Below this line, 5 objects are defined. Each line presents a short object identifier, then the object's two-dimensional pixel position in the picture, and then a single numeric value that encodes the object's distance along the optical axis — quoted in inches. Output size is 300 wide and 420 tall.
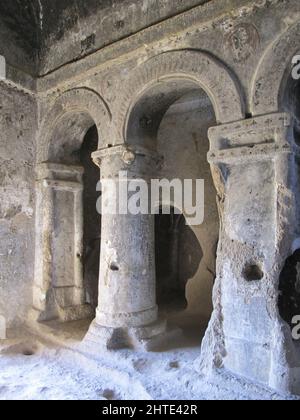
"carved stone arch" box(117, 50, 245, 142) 131.9
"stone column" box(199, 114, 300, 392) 118.3
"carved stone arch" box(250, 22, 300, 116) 120.2
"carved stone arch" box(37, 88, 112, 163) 175.0
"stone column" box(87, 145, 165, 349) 163.2
